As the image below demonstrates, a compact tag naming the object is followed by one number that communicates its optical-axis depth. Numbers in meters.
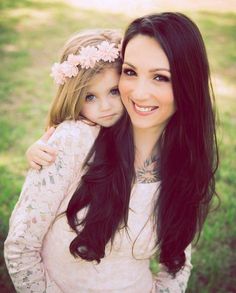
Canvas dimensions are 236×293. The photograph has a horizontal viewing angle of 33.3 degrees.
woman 0.66
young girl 0.63
